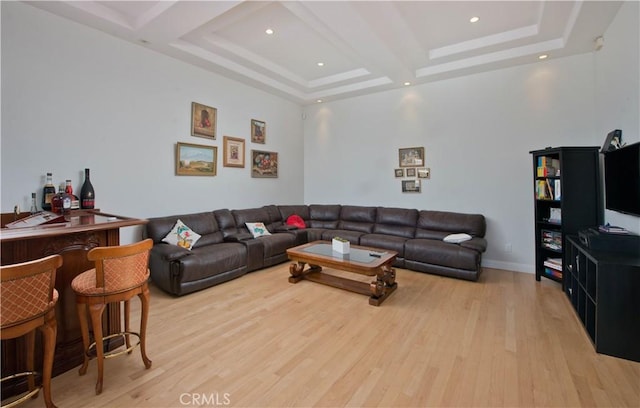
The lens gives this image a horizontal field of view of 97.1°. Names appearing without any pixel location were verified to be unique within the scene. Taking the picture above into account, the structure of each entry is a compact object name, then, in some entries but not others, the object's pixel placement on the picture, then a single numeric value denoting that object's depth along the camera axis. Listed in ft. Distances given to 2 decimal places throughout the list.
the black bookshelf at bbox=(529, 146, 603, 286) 10.71
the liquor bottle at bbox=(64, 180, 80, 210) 9.71
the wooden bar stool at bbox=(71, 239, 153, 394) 5.77
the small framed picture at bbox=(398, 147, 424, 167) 16.40
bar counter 5.66
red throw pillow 17.83
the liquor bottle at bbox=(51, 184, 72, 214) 9.21
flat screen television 7.58
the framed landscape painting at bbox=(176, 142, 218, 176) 13.44
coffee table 10.13
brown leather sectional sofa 11.07
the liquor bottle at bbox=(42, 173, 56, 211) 9.34
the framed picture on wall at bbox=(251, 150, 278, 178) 17.35
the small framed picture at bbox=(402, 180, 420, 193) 16.66
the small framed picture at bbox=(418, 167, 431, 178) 16.25
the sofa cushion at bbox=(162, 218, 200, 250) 12.12
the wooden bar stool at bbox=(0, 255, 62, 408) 4.53
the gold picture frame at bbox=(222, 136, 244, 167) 15.54
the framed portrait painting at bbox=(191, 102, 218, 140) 13.88
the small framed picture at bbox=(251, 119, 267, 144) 17.12
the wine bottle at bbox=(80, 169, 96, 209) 10.11
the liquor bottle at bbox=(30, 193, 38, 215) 9.12
